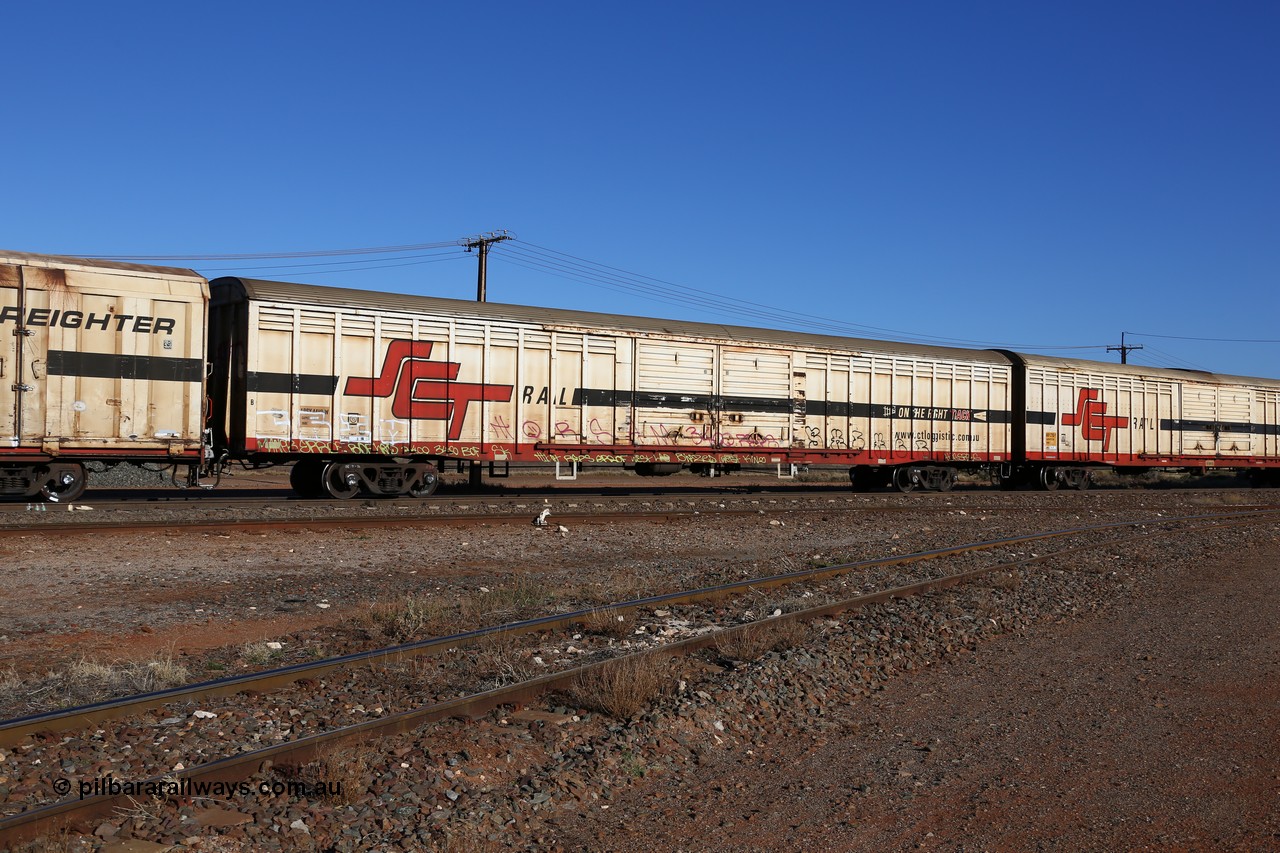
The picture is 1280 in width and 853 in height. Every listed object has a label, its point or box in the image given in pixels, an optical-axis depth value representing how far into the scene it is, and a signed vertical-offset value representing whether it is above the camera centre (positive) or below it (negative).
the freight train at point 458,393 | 14.83 +1.17
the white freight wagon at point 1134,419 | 27.19 +1.10
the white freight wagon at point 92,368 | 14.28 +1.24
